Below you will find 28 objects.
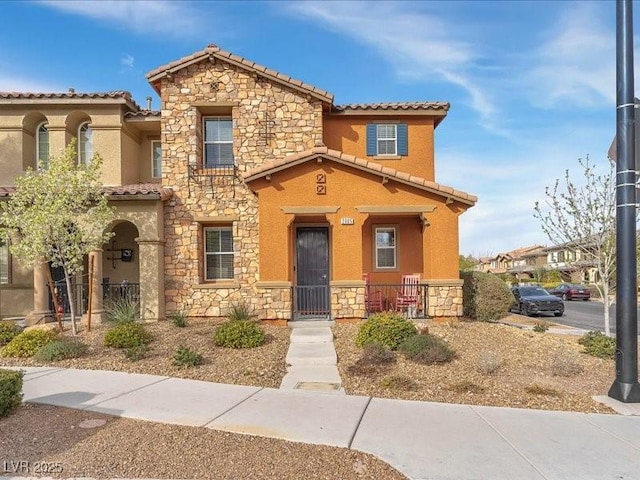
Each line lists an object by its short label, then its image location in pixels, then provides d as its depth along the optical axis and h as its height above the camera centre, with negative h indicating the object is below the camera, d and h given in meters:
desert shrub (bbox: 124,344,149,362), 9.06 -1.96
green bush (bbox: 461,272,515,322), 13.10 -1.43
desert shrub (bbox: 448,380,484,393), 7.23 -2.16
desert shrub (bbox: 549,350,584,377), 8.16 -2.11
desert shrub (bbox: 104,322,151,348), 9.85 -1.77
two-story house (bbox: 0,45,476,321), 12.81 +1.72
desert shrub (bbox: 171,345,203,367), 8.59 -1.96
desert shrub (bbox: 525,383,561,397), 7.05 -2.18
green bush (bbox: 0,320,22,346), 10.78 -1.80
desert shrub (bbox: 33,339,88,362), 9.15 -1.92
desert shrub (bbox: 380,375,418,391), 7.38 -2.13
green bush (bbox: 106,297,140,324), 11.42 -1.50
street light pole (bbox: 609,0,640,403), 6.68 +0.34
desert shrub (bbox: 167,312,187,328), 12.30 -1.80
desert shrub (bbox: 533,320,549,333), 13.05 -2.30
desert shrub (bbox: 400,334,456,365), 8.70 -1.93
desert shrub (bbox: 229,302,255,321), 11.52 -1.57
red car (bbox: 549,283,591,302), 37.38 -3.61
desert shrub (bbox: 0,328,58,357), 9.59 -1.85
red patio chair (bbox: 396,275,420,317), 13.34 -1.36
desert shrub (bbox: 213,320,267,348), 9.84 -1.78
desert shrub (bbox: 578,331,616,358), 9.55 -2.07
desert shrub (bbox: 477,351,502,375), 8.09 -2.01
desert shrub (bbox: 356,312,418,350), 9.58 -1.69
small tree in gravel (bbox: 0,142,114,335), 10.85 +0.93
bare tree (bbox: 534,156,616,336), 11.34 +0.38
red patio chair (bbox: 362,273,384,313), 13.76 -1.50
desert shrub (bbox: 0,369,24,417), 5.88 -1.73
